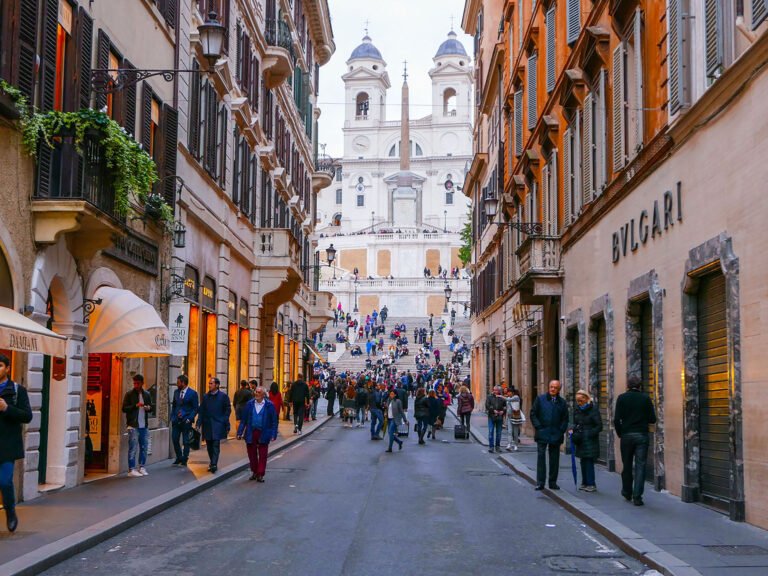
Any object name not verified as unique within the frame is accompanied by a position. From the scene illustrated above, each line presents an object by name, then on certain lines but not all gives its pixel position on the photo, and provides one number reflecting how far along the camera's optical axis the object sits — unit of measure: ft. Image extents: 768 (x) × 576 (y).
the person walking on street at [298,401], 103.81
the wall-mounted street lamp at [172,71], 53.47
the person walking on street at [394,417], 85.05
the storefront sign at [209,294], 82.84
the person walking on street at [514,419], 87.35
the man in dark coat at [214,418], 61.41
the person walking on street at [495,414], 84.64
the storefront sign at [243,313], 101.30
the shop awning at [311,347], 166.87
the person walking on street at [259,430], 57.16
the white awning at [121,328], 54.95
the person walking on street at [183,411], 63.26
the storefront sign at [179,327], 65.10
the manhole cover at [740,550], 33.12
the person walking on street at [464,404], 102.12
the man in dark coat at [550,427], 54.08
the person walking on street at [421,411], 95.40
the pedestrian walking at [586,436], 51.34
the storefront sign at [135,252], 57.88
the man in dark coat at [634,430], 45.96
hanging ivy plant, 44.78
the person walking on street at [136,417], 57.57
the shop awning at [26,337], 35.12
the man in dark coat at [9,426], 34.35
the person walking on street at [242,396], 87.39
